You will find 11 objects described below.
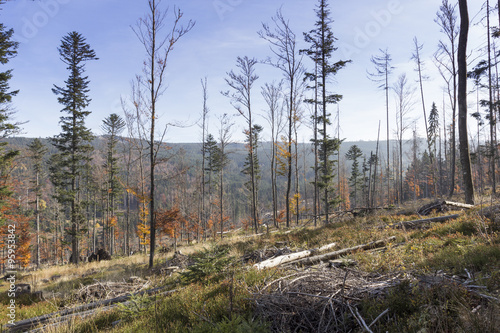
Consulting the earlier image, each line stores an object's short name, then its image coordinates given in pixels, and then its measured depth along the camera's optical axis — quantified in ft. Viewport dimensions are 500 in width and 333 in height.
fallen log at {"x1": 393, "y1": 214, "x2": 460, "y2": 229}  27.55
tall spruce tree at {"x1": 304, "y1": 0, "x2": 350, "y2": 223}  57.31
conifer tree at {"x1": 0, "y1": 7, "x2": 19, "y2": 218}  44.01
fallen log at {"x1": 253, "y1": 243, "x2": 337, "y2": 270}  19.49
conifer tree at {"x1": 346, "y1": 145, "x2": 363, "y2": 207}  146.18
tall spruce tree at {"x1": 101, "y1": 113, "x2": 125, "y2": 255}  91.86
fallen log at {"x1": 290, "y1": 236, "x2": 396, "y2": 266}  19.99
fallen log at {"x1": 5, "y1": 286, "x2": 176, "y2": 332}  16.63
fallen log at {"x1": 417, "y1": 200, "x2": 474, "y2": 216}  32.31
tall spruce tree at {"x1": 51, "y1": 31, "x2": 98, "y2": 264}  62.13
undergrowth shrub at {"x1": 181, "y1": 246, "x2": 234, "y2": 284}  20.11
